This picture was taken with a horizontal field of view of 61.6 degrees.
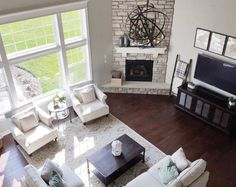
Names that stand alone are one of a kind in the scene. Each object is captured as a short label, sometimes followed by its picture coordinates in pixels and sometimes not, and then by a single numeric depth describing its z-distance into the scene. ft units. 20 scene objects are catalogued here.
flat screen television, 16.89
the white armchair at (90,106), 17.90
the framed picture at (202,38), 17.49
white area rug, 14.50
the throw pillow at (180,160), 11.99
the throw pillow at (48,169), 11.80
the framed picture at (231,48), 16.21
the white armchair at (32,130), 15.34
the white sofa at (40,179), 11.16
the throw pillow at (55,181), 11.18
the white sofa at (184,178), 11.04
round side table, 17.64
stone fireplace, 19.40
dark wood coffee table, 13.28
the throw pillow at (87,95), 18.71
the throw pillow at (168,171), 11.82
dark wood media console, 16.83
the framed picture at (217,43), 16.72
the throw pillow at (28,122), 15.90
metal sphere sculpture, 18.57
